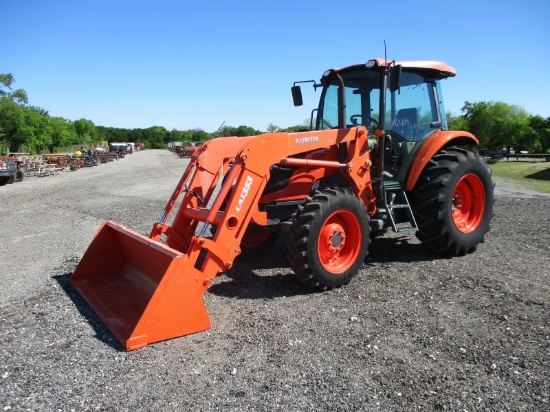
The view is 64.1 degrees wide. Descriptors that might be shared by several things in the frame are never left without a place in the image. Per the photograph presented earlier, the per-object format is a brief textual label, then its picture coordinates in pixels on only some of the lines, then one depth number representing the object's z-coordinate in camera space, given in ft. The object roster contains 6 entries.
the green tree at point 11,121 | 175.58
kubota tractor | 13.50
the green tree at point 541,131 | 130.40
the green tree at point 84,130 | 320.91
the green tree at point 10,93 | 185.78
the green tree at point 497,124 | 143.74
